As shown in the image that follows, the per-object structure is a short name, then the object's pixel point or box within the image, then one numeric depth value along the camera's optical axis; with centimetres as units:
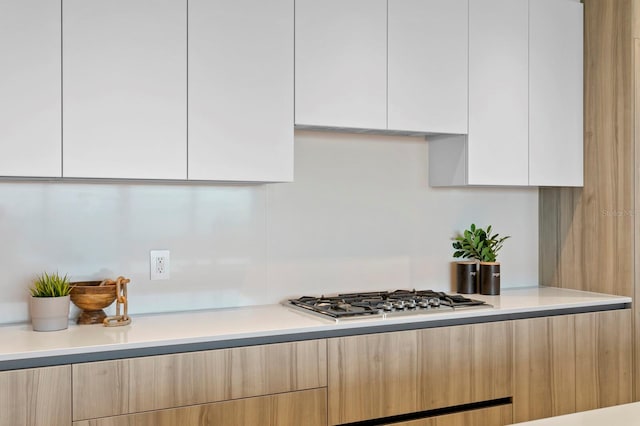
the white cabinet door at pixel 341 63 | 247
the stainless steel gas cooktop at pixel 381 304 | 239
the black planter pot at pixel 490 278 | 301
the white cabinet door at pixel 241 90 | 228
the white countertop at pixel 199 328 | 191
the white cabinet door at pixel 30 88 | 200
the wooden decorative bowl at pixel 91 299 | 222
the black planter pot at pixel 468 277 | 306
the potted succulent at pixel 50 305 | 210
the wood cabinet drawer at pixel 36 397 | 179
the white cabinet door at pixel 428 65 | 265
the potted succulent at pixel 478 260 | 302
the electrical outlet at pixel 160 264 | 251
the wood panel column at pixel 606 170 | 293
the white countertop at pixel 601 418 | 132
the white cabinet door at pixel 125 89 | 210
